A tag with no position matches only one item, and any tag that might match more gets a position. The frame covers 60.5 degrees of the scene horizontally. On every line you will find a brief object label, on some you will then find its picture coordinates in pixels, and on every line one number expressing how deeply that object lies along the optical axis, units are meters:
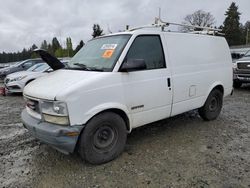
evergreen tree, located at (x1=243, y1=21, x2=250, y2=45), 45.50
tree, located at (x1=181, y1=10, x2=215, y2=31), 46.97
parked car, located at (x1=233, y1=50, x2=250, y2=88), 9.14
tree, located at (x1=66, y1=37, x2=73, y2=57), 49.50
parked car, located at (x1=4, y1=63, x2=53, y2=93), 9.04
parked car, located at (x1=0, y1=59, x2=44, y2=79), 13.62
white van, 2.87
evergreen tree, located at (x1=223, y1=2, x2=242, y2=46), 43.38
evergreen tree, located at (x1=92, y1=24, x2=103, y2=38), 52.64
